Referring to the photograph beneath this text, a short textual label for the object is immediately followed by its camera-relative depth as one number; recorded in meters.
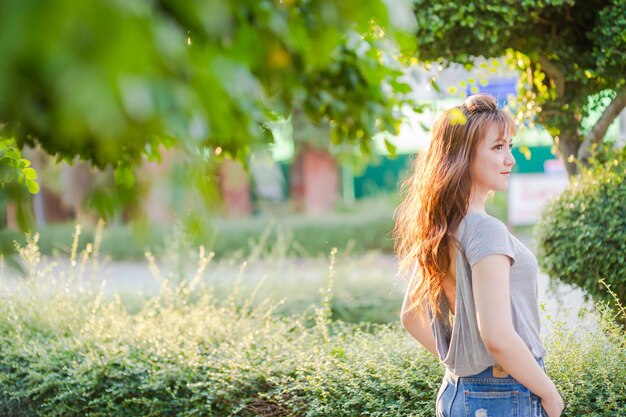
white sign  15.56
